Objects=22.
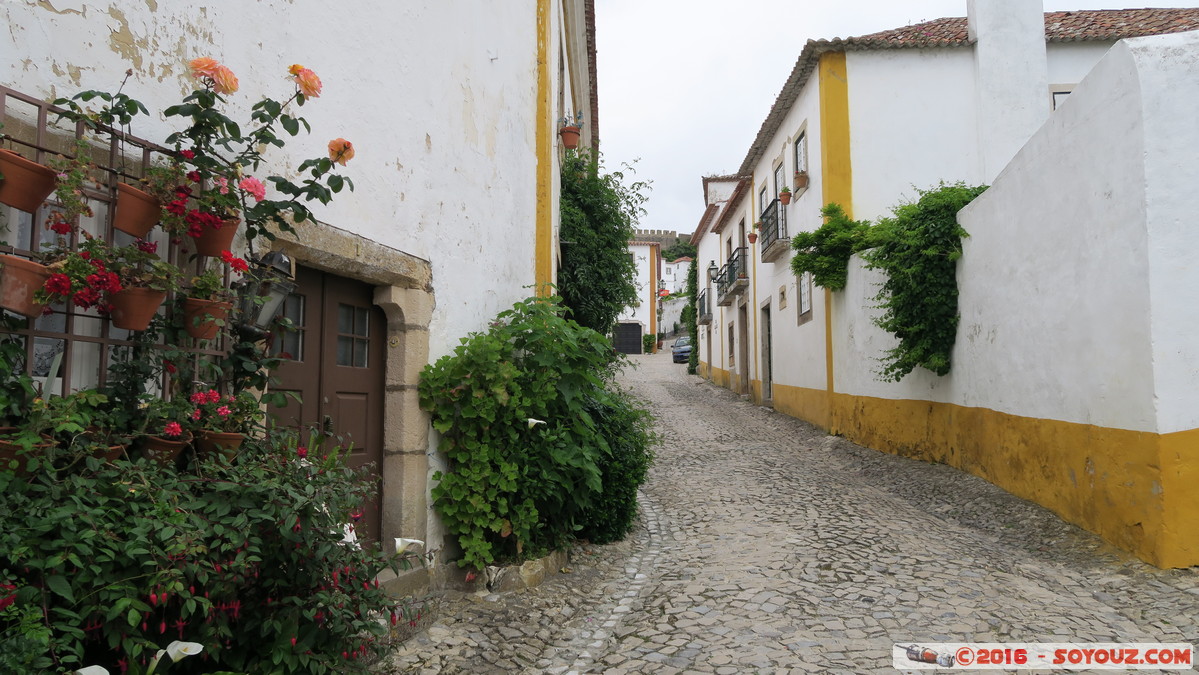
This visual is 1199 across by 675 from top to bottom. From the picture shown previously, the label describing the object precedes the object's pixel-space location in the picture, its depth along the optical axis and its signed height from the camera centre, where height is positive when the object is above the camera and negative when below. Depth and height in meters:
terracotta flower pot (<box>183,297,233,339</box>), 2.51 +0.25
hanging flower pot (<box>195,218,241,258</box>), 2.61 +0.54
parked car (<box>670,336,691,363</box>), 31.03 +1.49
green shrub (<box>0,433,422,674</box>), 1.84 -0.51
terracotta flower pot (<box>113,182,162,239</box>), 2.34 +0.58
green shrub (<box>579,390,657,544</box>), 5.44 -0.65
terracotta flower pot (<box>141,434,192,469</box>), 2.33 -0.20
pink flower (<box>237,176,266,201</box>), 2.64 +0.74
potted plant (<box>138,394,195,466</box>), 2.33 -0.13
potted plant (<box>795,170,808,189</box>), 11.74 +3.38
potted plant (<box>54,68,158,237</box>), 2.25 +0.83
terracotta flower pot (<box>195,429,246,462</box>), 2.47 -0.19
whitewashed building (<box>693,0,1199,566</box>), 4.34 +1.14
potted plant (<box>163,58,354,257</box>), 2.51 +0.83
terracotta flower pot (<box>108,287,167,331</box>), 2.27 +0.26
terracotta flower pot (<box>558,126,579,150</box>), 8.95 +3.13
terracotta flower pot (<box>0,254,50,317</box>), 1.99 +0.30
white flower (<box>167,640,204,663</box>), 1.99 -0.72
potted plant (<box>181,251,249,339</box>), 2.51 +0.29
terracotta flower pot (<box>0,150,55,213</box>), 1.98 +0.58
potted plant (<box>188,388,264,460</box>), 2.47 -0.12
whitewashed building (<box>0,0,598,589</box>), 2.37 +1.13
